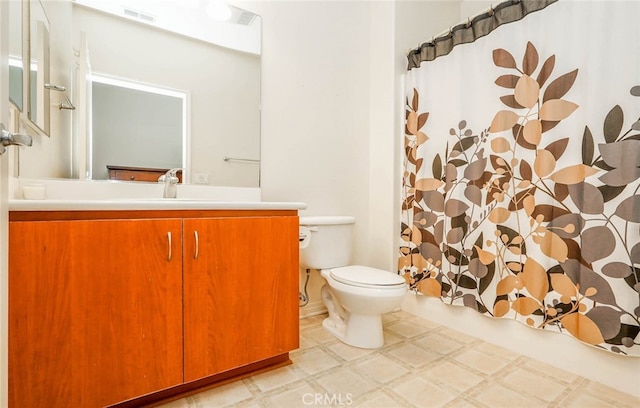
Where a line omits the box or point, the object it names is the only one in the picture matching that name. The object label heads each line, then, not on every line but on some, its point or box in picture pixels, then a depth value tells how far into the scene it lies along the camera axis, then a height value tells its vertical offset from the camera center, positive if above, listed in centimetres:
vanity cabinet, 90 -35
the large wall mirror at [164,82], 143 +62
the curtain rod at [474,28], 156 +100
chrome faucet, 150 +7
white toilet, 154 -42
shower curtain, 125 +16
